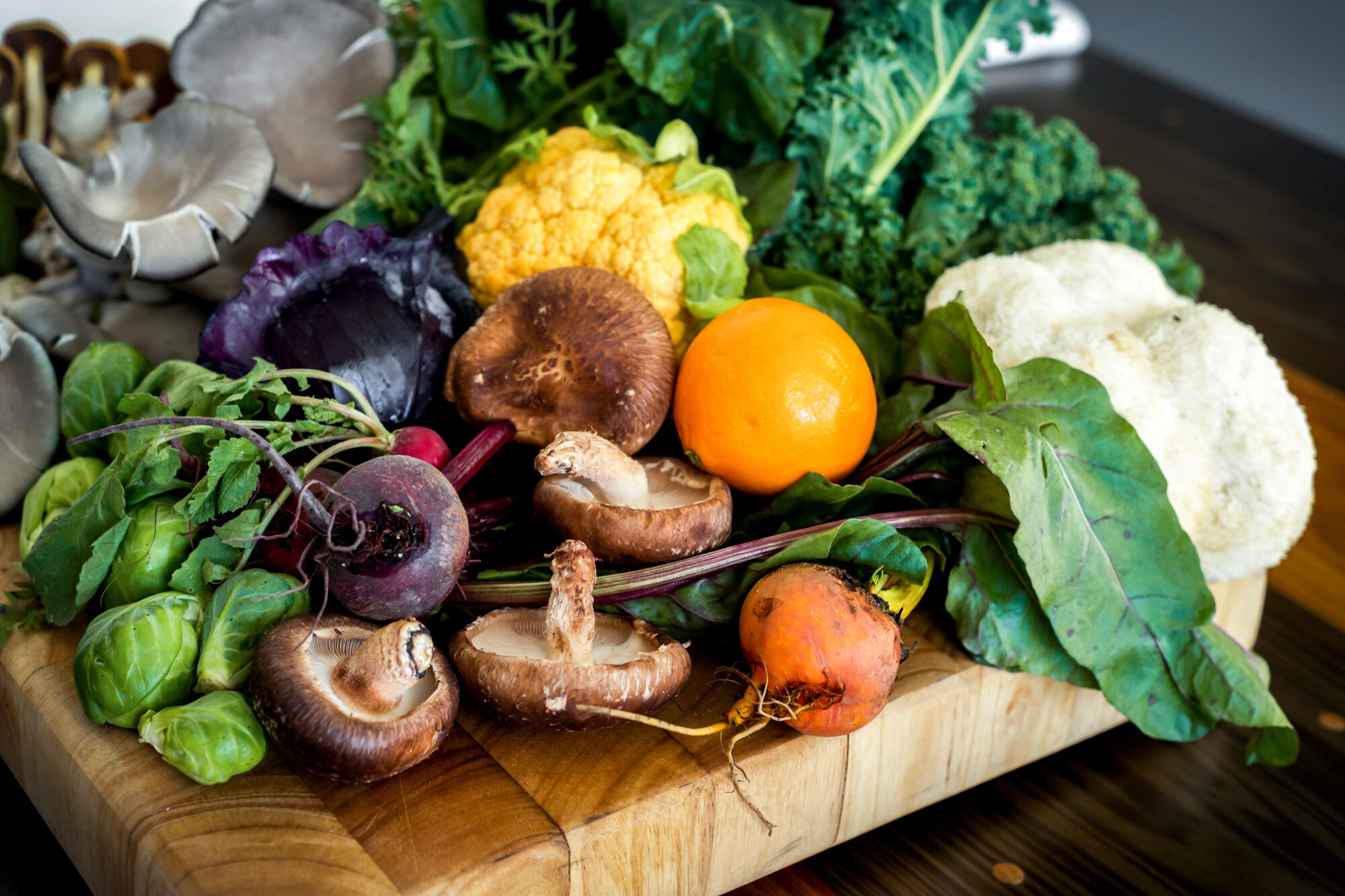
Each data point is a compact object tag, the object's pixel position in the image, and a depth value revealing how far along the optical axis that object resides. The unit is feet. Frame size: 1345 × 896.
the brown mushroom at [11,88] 5.34
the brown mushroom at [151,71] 5.50
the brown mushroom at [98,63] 5.38
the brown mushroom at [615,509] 2.87
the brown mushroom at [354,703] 2.40
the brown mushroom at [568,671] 2.56
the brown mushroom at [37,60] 5.40
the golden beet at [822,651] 2.71
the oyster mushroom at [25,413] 3.45
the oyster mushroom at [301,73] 4.49
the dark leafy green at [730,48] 4.32
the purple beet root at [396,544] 2.65
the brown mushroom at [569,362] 3.32
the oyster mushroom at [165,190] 3.68
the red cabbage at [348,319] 3.50
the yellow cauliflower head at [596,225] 3.95
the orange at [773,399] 3.15
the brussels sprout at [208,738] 2.42
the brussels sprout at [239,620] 2.63
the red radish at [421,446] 3.18
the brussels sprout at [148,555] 2.79
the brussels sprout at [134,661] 2.56
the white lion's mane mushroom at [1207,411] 3.58
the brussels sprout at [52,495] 3.23
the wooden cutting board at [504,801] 2.36
